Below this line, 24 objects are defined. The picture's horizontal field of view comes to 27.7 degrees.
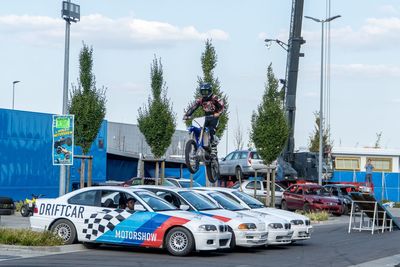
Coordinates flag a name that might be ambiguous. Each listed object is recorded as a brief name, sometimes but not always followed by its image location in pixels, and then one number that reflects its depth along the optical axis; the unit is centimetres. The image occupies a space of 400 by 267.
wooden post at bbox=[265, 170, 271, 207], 3344
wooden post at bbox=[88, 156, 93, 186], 2885
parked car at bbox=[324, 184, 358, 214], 3791
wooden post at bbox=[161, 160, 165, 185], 3183
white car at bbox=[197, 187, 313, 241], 2188
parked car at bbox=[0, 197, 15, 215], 2955
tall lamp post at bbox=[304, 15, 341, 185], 4191
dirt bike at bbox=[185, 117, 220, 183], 2552
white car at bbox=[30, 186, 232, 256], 1775
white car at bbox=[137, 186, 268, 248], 1928
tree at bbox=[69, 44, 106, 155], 2995
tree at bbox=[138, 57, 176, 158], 3328
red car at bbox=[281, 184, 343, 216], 3650
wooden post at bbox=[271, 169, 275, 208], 3300
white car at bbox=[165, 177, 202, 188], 3581
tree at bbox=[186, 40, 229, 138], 3425
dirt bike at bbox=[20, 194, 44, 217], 2898
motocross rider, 2548
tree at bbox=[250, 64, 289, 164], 3572
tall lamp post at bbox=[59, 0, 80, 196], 2427
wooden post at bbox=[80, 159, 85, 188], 2823
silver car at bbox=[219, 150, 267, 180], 3994
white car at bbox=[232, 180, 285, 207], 3841
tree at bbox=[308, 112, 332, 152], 5937
